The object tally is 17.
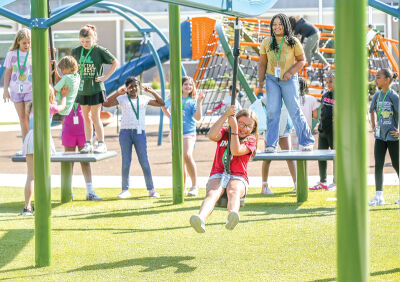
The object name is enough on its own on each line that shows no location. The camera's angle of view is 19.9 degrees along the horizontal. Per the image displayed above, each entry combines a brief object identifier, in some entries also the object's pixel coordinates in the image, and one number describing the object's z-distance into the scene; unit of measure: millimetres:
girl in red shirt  9738
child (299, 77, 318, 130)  16008
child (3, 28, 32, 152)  14525
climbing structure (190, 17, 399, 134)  24778
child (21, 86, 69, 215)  12917
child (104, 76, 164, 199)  15103
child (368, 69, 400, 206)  13495
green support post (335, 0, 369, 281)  4979
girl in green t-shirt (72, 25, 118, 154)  14701
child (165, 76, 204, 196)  15292
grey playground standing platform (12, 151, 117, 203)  13608
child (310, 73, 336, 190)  15920
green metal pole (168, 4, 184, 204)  14261
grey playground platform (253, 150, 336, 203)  12464
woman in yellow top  12866
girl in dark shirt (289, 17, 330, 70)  23233
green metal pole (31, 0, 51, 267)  9128
